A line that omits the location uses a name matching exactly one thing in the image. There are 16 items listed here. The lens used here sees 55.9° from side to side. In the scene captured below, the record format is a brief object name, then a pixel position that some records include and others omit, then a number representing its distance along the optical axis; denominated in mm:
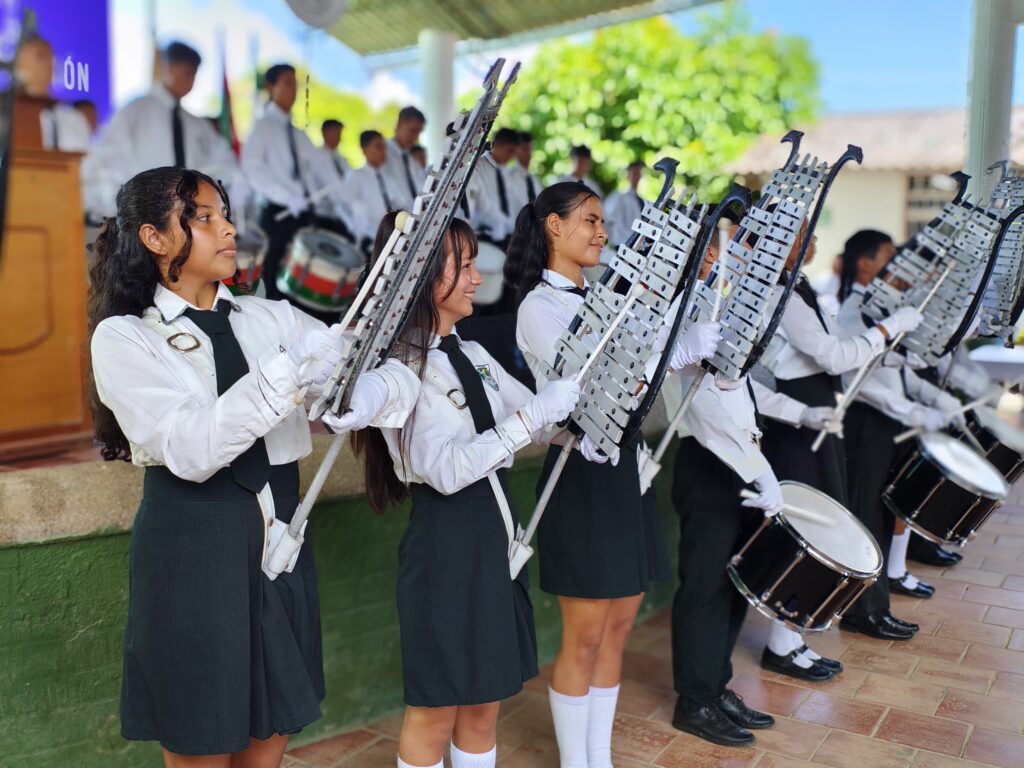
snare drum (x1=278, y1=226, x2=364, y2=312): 5355
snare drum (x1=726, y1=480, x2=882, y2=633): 2834
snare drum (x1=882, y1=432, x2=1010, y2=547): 3842
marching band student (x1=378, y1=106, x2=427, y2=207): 7512
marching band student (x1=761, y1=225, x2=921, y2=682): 3523
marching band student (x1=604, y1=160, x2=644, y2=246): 9031
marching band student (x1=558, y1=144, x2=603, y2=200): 8312
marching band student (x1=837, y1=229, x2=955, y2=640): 4098
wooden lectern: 4242
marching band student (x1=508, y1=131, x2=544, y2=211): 7621
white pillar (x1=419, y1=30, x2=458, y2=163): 8508
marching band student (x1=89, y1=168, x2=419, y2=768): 1824
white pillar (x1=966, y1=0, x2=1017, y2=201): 4688
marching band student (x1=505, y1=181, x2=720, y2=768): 2596
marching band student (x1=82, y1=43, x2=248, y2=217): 5488
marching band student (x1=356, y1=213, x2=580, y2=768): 2123
